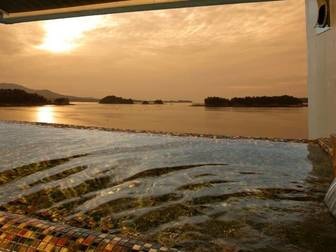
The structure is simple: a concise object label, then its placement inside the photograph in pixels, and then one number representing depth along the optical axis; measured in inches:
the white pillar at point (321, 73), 176.6
